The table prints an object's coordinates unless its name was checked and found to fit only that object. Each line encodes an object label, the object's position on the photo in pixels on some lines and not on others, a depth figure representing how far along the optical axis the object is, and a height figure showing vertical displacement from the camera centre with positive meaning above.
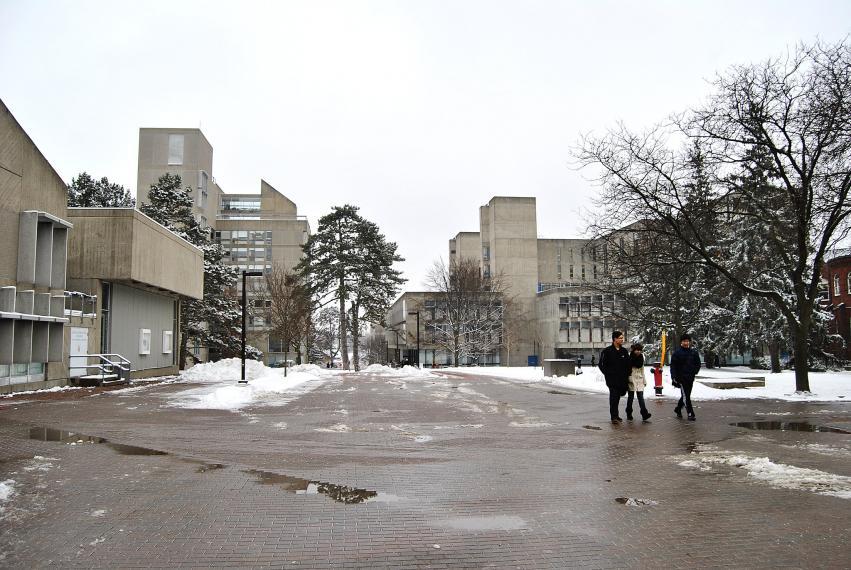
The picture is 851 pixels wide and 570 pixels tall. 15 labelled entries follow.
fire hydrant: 20.64 -1.25
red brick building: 49.66 +3.68
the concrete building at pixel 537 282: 88.19 +8.93
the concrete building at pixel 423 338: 75.19 +0.46
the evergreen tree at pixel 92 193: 51.69 +12.71
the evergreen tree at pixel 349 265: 52.75 +6.34
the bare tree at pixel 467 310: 64.69 +3.24
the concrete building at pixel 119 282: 25.69 +2.68
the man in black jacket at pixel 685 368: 13.96 -0.60
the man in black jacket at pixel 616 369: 13.31 -0.59
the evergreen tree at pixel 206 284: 45.50 +4.42
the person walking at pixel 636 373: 13.81 -0.71
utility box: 32.22 -1.30
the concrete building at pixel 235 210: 83.56 +20.27
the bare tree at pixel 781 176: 18.81 +5.19
